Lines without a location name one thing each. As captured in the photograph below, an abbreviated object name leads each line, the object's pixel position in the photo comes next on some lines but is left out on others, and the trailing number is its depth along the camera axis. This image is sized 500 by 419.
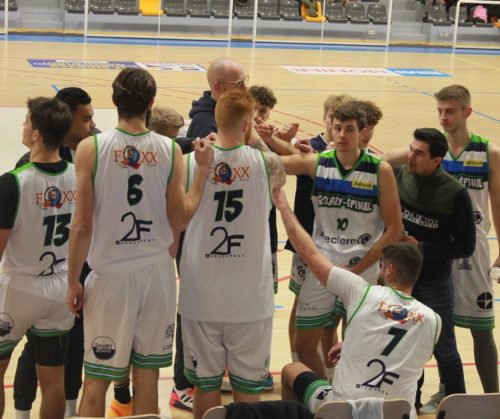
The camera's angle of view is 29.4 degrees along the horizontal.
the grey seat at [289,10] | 25.09
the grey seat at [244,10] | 24.30
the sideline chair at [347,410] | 4.14
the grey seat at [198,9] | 24.44
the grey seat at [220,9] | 24.23
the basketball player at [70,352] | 5.09
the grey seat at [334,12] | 25.14
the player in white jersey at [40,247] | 4.55
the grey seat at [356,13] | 25.34
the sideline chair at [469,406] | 4.23
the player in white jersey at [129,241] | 4.36
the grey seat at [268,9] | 24.83
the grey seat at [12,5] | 23.17
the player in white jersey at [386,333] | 4.49
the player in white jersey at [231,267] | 4.64
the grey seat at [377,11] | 25.49
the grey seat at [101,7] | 23.76
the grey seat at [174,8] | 24.34
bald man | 5.57
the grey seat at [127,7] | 24.03
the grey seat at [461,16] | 25.83
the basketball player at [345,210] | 5.29
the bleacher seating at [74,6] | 23.41
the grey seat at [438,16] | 25.53
